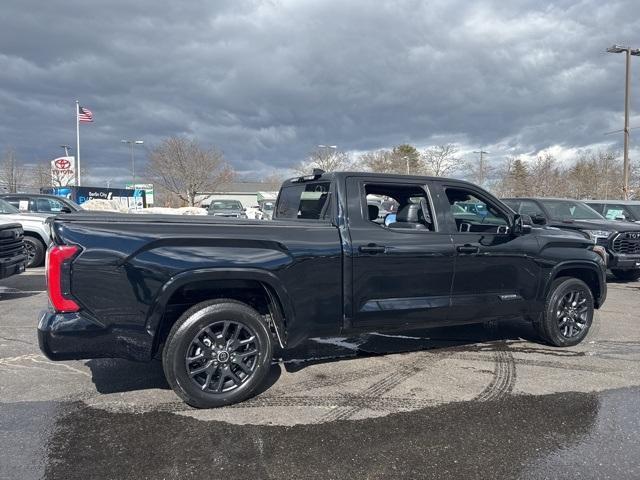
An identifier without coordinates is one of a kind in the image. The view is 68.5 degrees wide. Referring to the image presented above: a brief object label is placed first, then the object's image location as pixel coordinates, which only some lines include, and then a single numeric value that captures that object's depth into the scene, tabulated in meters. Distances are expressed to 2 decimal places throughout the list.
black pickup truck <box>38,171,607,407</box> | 3.39
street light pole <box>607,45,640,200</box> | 24.00
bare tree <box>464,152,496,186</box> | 49.10
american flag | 28.64
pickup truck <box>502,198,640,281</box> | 9.62
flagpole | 28.52
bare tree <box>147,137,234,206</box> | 44.19
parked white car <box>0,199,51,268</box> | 10.82
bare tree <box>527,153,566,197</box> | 41.44
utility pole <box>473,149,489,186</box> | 48.69
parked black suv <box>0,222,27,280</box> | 7.35
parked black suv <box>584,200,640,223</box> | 13.23
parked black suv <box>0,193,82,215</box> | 12.43
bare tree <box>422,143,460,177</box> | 46.06
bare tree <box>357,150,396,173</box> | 48.69
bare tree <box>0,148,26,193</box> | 48.88
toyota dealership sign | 27.42
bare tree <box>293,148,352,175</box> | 48.66
